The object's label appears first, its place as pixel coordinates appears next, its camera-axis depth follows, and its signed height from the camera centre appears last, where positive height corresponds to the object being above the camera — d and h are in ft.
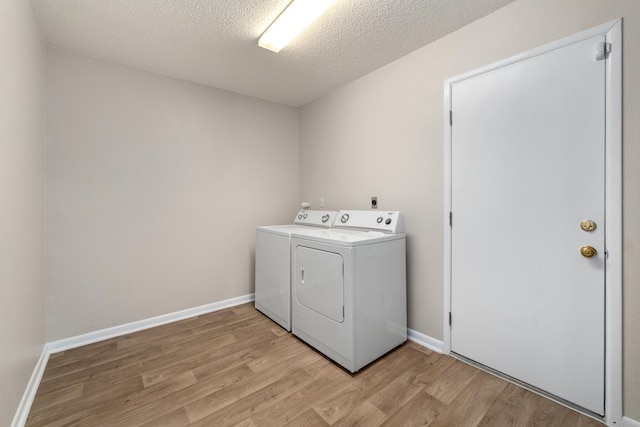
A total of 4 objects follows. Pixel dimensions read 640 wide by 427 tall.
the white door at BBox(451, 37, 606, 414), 4.50 -0.21
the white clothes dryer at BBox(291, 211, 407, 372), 5.81 -1.92
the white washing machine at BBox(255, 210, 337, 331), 7.68 -1.74
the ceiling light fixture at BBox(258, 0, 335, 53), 5.28 +4.19
